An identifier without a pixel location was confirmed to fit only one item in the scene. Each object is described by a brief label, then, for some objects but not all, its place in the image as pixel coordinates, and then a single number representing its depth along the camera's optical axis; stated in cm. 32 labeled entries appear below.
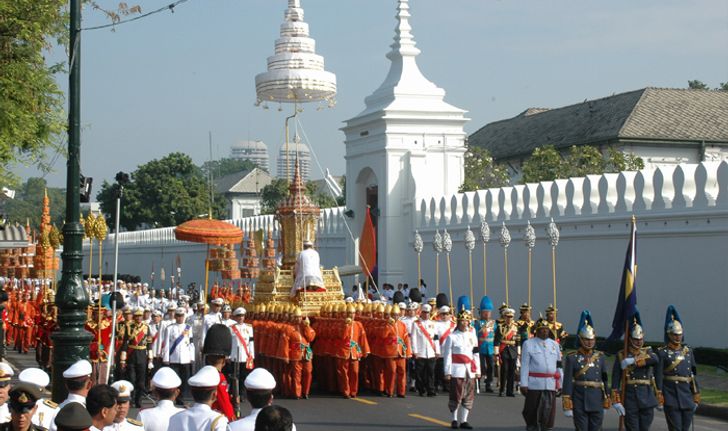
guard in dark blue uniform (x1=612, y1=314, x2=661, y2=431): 1133
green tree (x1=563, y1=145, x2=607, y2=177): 4072
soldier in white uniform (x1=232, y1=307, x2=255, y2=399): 1617
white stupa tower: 3250
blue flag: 1202
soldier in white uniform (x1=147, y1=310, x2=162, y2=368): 1686
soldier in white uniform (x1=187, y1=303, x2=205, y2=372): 1783
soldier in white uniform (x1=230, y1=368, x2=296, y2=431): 619
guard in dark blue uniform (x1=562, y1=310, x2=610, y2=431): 1120
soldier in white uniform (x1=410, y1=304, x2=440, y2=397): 1753
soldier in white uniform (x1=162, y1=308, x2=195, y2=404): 1656
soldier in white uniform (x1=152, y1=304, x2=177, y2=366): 1673
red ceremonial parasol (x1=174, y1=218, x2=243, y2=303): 2395
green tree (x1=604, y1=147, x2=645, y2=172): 4184
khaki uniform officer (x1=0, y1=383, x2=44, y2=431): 630
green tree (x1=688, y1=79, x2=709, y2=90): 7664
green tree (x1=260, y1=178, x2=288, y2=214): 6857
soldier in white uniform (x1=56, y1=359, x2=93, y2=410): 678
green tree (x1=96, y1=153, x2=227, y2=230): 7200
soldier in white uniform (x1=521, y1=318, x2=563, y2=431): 1228
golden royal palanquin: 1900
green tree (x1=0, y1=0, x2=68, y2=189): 1603
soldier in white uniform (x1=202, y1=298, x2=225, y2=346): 1755
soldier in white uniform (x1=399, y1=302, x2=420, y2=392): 1773
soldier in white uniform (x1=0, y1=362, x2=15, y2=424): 693
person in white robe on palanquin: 1842
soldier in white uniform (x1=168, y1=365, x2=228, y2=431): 641
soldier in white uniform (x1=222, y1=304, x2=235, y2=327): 1668
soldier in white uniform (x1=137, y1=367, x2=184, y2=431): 672
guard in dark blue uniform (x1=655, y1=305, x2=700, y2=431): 1163
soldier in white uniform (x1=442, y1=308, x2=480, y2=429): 1369
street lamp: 1192
